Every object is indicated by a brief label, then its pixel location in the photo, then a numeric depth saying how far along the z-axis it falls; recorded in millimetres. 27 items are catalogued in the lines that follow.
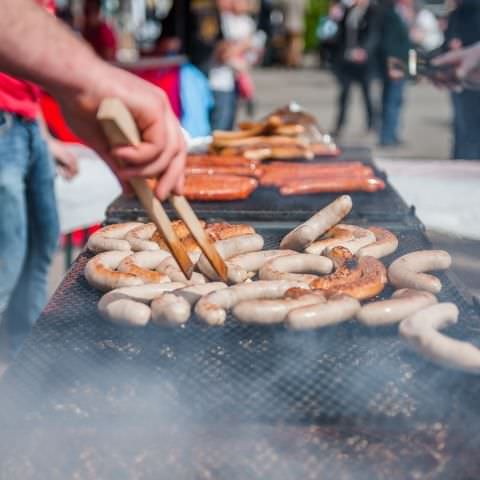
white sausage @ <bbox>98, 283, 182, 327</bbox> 2096
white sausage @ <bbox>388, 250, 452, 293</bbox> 2314
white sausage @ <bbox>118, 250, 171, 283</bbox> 2371
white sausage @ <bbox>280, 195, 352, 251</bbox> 2695
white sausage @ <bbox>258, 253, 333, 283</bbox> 2439
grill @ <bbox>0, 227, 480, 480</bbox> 1718
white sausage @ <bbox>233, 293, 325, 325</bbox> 2098
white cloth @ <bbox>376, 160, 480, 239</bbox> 4273
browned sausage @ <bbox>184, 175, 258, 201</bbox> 3465
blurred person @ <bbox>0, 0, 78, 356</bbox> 3803
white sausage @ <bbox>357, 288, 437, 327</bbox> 2092
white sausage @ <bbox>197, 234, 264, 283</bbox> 2387
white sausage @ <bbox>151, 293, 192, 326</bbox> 2074
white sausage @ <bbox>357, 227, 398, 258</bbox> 2607
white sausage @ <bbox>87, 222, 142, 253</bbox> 2666
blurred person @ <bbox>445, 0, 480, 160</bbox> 6562
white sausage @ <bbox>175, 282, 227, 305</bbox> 2219
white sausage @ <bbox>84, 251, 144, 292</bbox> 2324
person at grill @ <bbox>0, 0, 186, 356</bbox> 1843
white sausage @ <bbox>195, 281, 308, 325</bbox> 2119
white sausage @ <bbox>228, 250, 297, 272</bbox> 2496
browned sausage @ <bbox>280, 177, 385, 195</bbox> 3621
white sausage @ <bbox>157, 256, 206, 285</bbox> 2381
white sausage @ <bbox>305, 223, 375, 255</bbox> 2670
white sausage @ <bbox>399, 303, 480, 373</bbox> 1871
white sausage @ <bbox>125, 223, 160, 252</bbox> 2662
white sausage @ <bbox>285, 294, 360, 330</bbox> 2047
